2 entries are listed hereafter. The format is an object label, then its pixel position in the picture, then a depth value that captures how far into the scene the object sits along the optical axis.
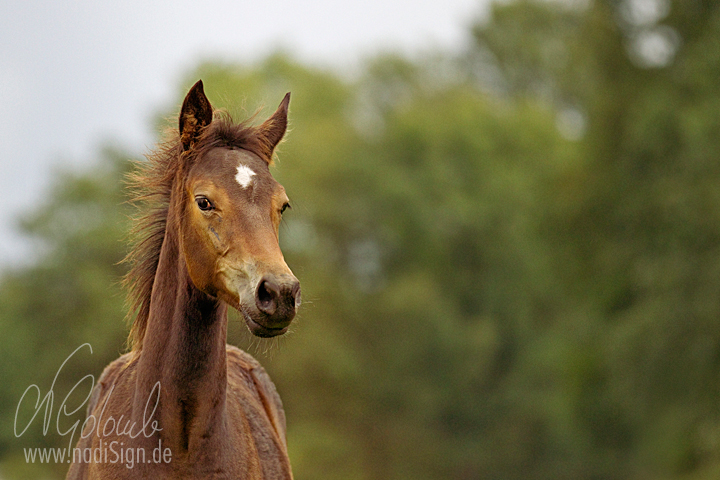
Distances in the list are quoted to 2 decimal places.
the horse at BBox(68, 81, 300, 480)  10.86
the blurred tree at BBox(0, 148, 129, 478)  58.69
